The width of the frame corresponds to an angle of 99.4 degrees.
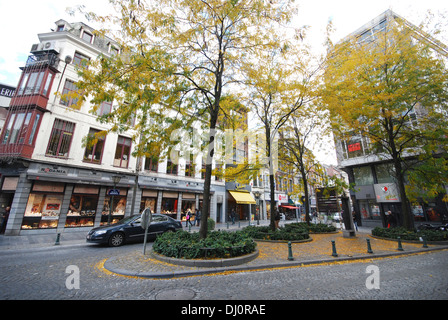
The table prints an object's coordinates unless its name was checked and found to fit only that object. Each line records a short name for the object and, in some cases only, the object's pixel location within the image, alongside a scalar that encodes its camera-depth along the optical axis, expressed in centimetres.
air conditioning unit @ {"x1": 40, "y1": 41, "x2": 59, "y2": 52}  1625
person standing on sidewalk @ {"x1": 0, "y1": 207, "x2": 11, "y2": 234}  1321
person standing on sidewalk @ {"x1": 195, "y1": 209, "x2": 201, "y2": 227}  1946
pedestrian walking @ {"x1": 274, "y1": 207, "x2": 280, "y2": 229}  1526
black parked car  976
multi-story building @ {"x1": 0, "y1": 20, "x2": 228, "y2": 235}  1362
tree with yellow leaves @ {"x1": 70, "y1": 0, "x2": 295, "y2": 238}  686
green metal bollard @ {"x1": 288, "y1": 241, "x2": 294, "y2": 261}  730
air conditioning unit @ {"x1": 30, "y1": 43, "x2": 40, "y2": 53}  1642
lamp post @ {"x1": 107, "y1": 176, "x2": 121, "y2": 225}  1409
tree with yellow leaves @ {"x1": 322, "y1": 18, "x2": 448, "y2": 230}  1074
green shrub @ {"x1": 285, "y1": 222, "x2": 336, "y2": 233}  1530
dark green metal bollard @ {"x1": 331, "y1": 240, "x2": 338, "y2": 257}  797
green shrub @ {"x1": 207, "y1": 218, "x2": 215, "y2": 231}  1578
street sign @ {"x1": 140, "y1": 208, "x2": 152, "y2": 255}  781
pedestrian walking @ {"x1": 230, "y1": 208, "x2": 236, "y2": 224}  2616
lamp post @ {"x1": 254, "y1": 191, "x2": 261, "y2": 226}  3153
